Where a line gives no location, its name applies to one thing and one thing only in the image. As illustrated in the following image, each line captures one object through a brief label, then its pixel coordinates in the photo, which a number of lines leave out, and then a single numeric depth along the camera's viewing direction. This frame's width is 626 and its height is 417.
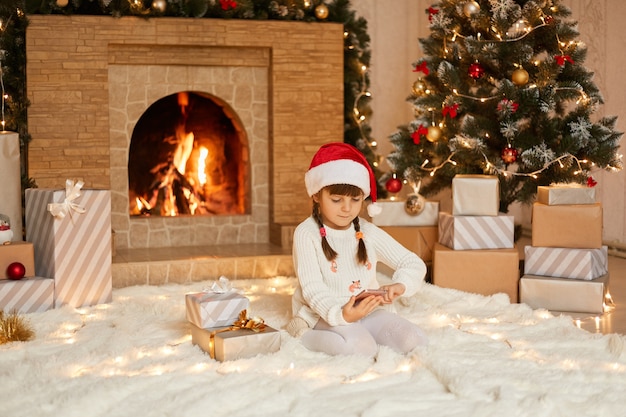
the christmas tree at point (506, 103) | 4.35
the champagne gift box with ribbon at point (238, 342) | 2.80
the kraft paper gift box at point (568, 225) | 3.90
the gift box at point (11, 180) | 4.06
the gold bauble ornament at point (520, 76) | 4.35
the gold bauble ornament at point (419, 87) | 4.77
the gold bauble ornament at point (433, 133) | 4.58
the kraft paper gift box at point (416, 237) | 4.45
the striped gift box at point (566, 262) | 3.86
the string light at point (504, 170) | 4.31
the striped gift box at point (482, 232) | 4.09
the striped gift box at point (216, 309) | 2.95
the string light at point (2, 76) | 4.60
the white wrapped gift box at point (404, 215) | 4.50
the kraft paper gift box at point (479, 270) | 3.99
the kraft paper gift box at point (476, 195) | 4.14
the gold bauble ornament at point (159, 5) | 4.77
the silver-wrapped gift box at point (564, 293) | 3.78
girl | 2.92
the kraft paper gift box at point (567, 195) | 3.96
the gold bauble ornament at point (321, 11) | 5.19
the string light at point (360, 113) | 5.46
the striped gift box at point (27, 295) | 3.60
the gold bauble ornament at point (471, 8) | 4.50
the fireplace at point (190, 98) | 4.76
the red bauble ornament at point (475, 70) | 4.53
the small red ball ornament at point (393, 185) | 4.62
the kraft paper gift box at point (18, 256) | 3.68
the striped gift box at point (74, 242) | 3.75
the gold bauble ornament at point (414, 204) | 4.42
